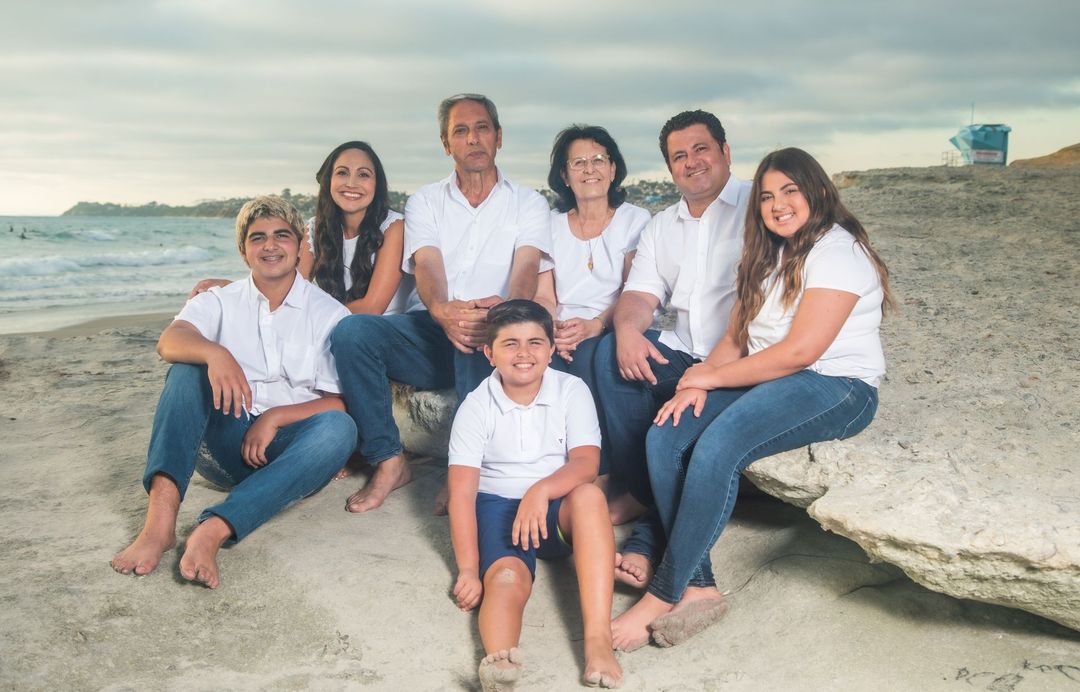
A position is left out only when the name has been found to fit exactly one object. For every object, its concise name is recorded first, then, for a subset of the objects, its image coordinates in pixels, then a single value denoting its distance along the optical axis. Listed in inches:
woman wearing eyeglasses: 157.0
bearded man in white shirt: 137.6
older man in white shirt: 147.3
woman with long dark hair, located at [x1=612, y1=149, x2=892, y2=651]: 113.0
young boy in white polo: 113.0
